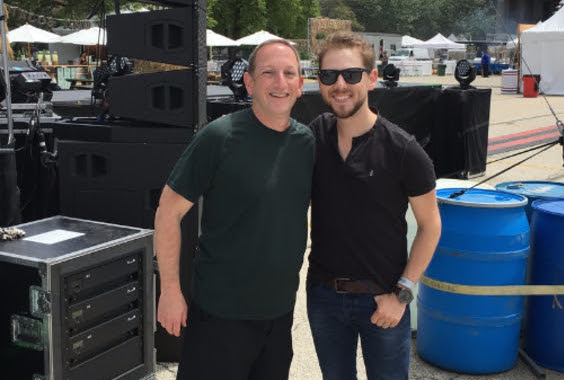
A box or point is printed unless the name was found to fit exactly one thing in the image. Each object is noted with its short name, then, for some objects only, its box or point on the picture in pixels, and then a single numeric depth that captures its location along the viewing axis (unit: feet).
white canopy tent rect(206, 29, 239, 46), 97.91
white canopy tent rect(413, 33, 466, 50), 191.42
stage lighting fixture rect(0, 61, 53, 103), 22.39
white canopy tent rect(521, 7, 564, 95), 92.12
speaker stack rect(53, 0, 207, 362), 12.55
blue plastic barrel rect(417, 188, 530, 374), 12.55
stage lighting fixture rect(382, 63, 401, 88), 33.40
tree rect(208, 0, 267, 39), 170.40
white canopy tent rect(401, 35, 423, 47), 207.62
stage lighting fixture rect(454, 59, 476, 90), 33.78
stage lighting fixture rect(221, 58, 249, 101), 19.14
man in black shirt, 7.87
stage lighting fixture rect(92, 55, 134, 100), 15.17
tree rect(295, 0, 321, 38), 209.26
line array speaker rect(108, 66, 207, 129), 12.53
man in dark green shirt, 7.66
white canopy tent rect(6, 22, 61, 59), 84.74
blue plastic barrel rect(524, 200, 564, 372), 13.30
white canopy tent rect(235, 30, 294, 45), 113.80
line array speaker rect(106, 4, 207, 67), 12.34
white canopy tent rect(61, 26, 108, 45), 80.43
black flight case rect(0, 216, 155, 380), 10.07
